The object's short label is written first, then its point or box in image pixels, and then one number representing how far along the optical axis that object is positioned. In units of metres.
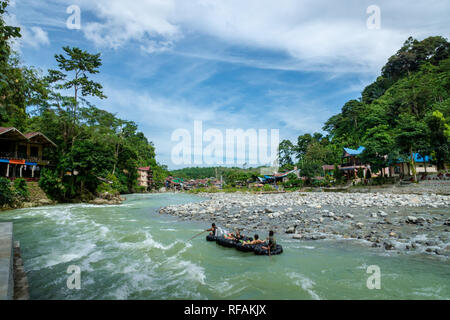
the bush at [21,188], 18.75
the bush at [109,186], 27.19
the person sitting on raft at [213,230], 8.36
